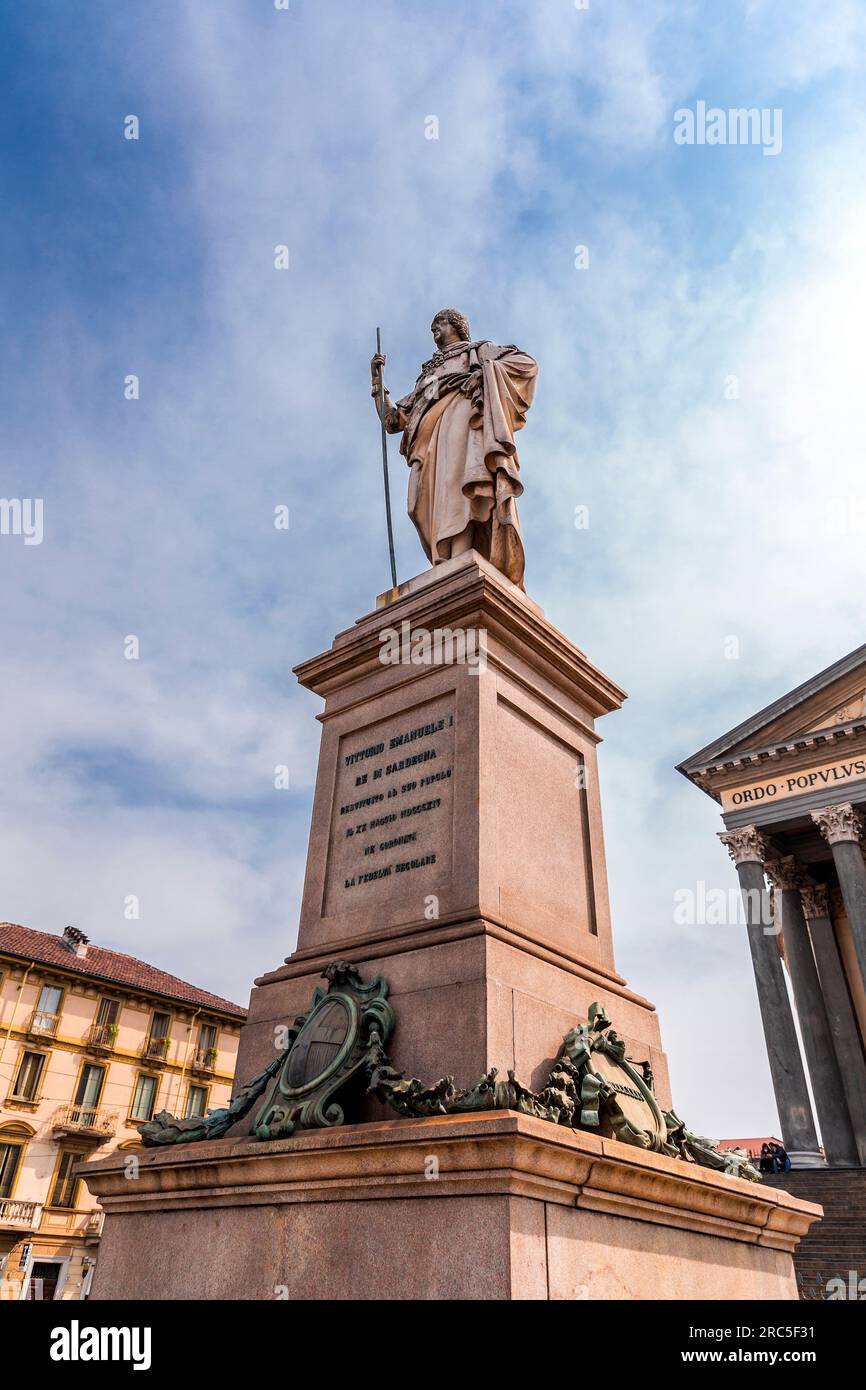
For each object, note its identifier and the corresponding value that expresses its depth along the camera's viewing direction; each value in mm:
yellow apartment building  36344
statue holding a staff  8234
